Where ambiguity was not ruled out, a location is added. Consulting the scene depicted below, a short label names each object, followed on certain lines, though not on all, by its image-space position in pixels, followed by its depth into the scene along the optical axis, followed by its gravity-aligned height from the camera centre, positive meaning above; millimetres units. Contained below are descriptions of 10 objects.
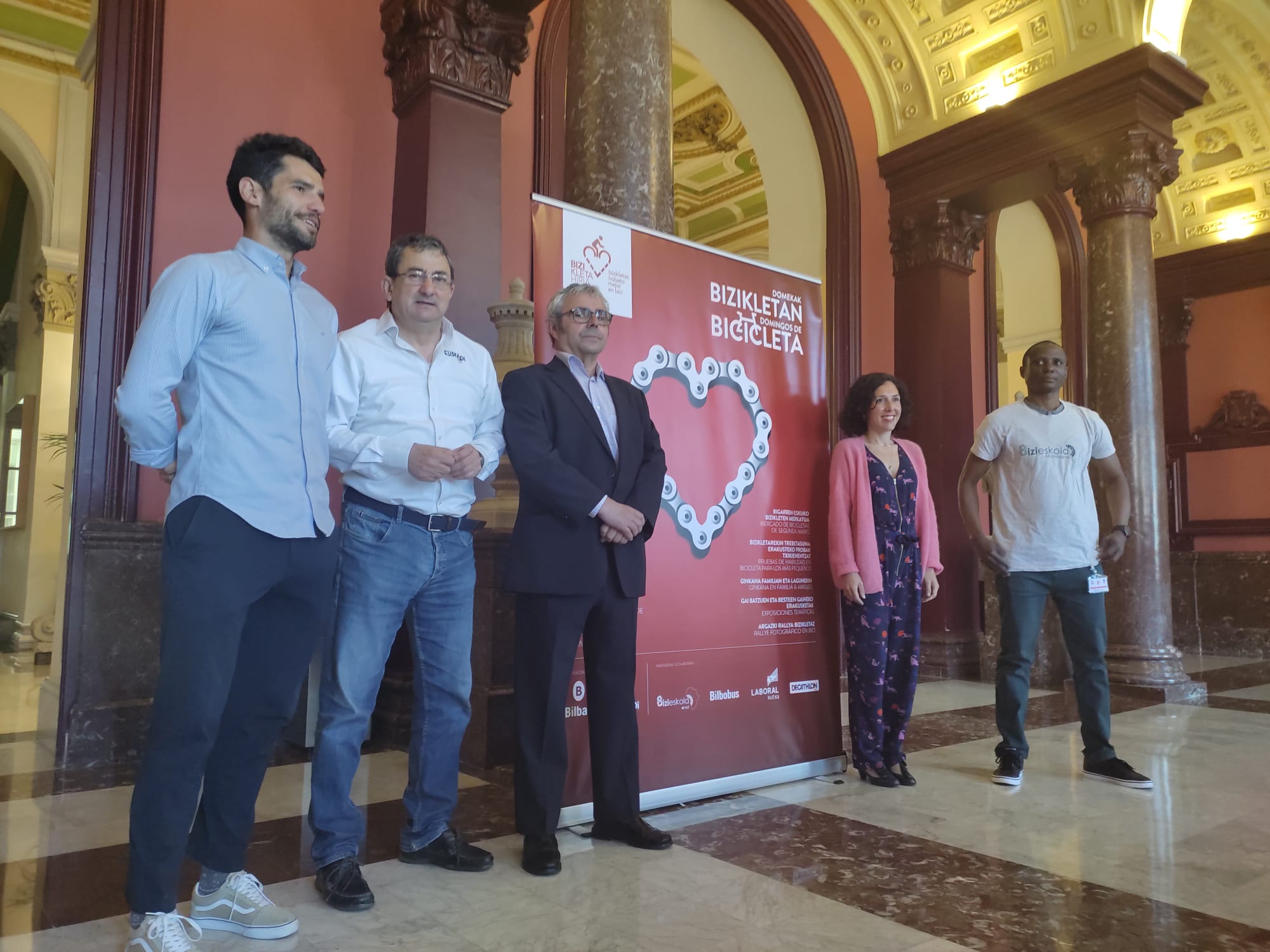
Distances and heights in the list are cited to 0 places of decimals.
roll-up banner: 2918 +165
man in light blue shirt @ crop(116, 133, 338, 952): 1752 +46
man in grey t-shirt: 3420 +29
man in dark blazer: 2395 -17
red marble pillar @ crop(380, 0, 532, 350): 4371 +2023
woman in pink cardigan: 3311 -57
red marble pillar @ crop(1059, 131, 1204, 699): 5957 +1203
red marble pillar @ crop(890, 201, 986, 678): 7168 +1493
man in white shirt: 2180 +18
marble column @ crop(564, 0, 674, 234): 3611 +1742
